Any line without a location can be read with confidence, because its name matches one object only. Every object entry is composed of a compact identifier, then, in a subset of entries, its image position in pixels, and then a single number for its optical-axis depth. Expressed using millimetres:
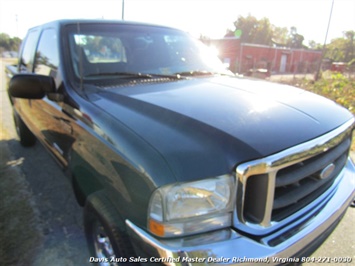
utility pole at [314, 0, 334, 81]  14742
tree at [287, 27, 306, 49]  77438
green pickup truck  1351
